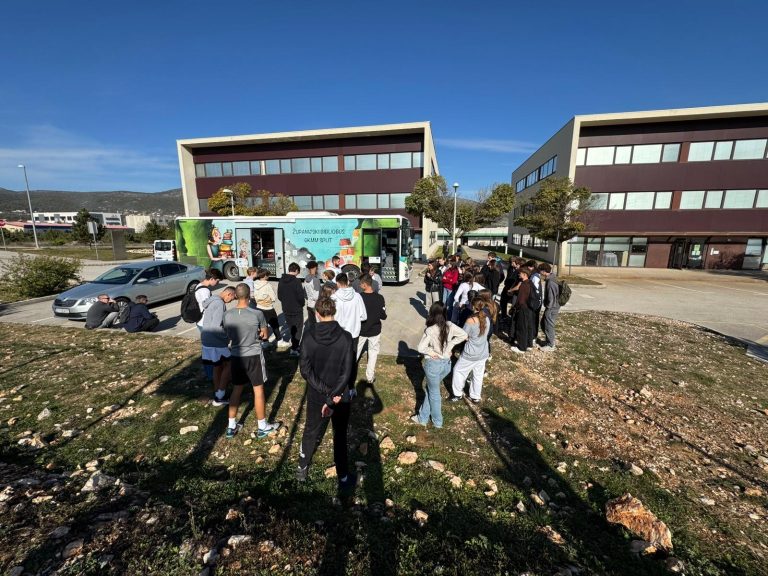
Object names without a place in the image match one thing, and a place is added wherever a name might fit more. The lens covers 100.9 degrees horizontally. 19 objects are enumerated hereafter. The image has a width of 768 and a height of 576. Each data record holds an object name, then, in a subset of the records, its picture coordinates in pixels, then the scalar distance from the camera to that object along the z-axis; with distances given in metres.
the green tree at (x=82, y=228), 41.66
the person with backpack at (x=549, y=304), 7.03
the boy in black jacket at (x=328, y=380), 3.17
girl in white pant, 4.70
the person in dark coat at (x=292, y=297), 6.48
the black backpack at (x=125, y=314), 7.96
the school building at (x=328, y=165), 29.33
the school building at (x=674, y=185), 22.86
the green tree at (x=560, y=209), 19.34
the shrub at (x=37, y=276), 11.67
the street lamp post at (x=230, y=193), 26.94
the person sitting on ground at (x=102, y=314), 8.10
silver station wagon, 8.85
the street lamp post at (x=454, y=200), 23.39
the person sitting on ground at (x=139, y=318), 7.97
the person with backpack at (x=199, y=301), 5.15
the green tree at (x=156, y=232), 42.06
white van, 23.35
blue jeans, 4.15
